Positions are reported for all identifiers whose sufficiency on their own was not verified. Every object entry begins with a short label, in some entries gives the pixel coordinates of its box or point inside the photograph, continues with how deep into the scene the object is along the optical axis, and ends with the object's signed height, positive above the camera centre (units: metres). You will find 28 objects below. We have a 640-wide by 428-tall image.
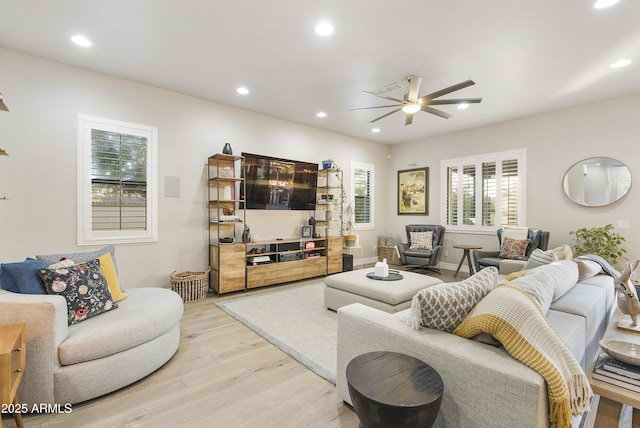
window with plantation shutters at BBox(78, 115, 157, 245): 3.60 +0.38
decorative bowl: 1.29 -0.65
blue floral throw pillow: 2.09 -0.59
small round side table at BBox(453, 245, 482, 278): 5.46 -0.80
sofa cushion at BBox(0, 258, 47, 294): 1.99 -0.47
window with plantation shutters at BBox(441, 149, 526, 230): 5.44 +0.45
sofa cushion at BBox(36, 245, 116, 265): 2.46 -0.41
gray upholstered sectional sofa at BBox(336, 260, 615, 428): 1.12 -0.68
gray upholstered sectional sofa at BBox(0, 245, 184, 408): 1.76 -0.82
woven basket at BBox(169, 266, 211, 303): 3.94 -1.01
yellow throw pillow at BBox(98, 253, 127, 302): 2.54 -0.59
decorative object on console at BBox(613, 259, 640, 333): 1.85 -0.55
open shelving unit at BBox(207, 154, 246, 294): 4.31 -0.18
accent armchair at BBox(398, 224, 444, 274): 5.79 -0.73
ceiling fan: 3.47 +1.39
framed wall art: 6.83 +0.52
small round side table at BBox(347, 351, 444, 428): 1.11 -0.73
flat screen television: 5.02 +0.53
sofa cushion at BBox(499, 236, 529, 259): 4.74 -0.57
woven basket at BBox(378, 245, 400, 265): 6.80 -0.98
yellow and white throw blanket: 1.09 -0.55
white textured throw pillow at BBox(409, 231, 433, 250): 6.11 -0.60
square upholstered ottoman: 3.02 -0.86
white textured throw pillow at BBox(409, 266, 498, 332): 1.48 -0.47
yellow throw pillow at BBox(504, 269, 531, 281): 2.24 -0.49
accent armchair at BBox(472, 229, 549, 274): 4.66 -0.69
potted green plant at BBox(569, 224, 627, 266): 4.22 -0.43
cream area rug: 2.53 -1.25
